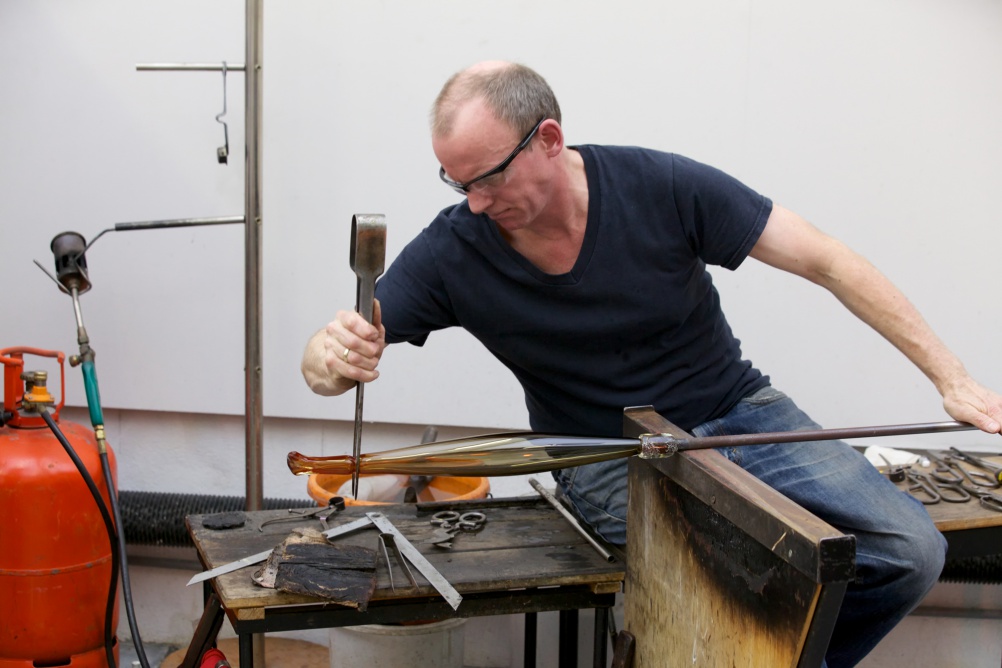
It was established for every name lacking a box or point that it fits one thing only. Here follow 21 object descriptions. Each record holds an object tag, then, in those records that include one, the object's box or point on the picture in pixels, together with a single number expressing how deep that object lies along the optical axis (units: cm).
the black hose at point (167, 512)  298
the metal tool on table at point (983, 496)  224
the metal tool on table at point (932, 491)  230
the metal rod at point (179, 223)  253
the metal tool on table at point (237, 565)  179
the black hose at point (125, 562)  238
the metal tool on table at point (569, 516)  198
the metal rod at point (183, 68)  248
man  191
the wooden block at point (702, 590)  138
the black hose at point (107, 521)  242
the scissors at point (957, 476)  243
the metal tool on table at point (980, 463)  247
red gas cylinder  246
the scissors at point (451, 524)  204
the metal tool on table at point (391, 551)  184
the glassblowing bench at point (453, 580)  175
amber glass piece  171
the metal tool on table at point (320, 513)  215
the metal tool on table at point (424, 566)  176
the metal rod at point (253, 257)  254
